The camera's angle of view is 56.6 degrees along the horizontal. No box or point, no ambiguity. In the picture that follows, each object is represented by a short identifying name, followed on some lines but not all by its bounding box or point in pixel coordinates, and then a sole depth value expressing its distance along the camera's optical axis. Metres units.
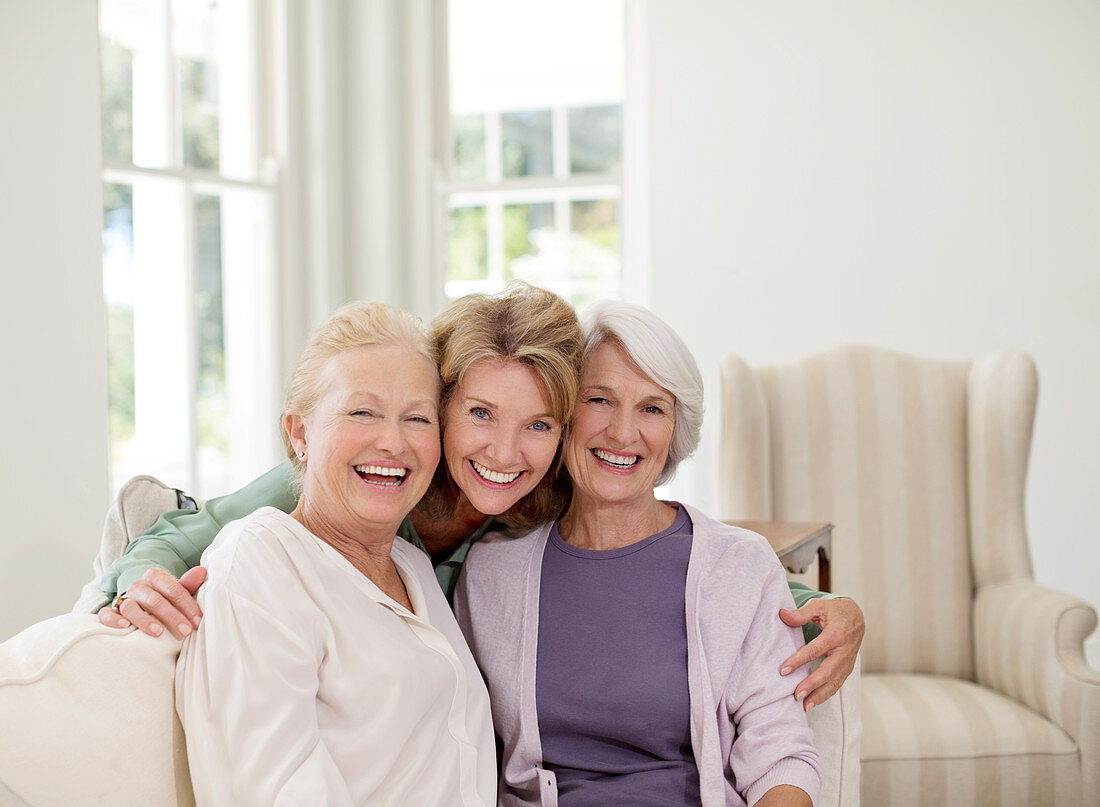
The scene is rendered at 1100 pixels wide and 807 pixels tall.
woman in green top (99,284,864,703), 1.59
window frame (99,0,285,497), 3.91
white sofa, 1.17
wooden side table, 2.18
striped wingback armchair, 2.66
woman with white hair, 1.59
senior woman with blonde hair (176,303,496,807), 1.21
